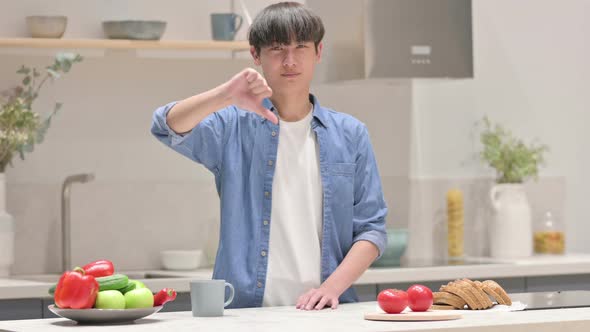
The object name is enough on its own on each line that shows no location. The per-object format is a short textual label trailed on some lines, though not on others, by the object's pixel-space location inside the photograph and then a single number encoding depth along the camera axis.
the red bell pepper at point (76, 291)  3.19
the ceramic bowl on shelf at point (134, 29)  5.89
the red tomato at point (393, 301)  3.31
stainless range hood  6.23
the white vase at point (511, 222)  6.77
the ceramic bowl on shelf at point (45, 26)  5.82
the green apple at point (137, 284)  3.34
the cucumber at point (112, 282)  3.29
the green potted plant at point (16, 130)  5.63
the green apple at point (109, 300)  3.23
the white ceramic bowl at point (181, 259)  6.09
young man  3.99
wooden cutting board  3.20
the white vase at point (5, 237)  5.62
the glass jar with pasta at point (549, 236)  7.02
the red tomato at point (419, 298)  3.38
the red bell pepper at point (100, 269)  3.39
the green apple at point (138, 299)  3.26
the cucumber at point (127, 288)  3.32
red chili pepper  3.35
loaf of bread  3.54
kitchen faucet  5.96
